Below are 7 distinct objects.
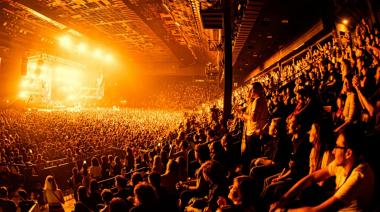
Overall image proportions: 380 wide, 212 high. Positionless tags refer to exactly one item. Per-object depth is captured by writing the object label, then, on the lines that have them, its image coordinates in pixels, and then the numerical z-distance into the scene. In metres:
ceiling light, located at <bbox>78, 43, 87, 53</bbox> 25.51
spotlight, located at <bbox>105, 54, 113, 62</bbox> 31.75
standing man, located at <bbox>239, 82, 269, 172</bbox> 5.04
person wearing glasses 2.12
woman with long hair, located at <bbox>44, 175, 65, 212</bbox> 6.37
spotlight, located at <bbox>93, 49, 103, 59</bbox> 28.74
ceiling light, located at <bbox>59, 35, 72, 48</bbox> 23.79
